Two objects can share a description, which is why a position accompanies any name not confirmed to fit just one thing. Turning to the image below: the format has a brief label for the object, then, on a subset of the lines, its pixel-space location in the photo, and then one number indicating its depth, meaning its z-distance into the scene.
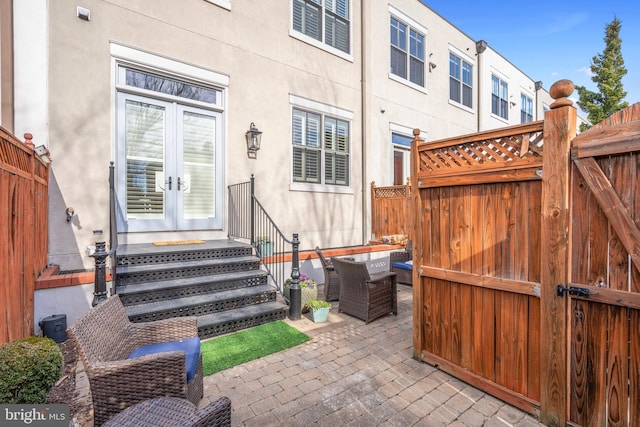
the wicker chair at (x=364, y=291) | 4.53
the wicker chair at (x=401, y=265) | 6.44
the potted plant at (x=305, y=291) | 4.89
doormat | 5.21
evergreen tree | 16.95
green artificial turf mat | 3.38
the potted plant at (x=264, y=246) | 5.59
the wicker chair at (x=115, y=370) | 1.98
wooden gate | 2.10
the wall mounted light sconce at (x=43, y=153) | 3.96
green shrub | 2.19
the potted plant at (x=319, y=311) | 4.56
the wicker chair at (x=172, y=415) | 1.58
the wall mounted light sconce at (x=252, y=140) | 6.03
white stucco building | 4.46
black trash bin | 3.65
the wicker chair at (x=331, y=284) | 5.51
